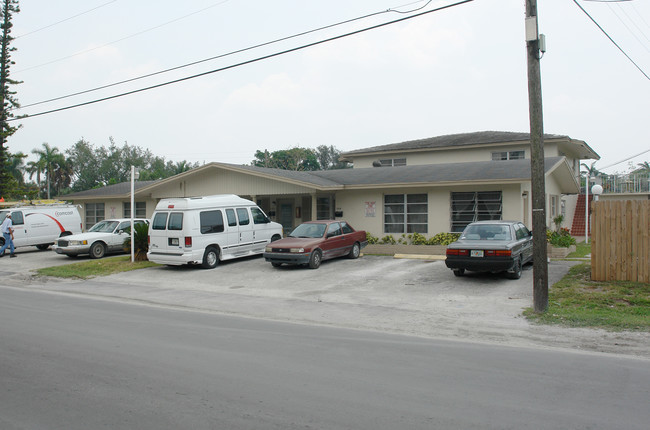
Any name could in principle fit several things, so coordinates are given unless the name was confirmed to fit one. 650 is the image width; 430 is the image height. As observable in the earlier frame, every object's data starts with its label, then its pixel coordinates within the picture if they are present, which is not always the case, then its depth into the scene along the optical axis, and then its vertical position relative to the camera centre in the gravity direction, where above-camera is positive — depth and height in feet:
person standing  69.31 -1.81
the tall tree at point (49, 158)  219.41 +27.80
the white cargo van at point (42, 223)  73.00 -0.35
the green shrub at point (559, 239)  58.61 -2.96
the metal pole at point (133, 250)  59.82 -3.66
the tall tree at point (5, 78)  112.57 +32.37
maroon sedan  51.45 -2.93
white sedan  65.36 -2.69
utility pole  31.30 +3.38
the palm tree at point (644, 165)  185.88 +18.44
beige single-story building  60.18 +3.80
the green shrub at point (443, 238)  61.16 -2.78
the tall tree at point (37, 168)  220.84 +23.51
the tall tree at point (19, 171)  217.31 +21.99
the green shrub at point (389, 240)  64.78 -3.05
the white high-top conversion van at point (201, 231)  53.06 -1.35
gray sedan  40.63 -2.82
